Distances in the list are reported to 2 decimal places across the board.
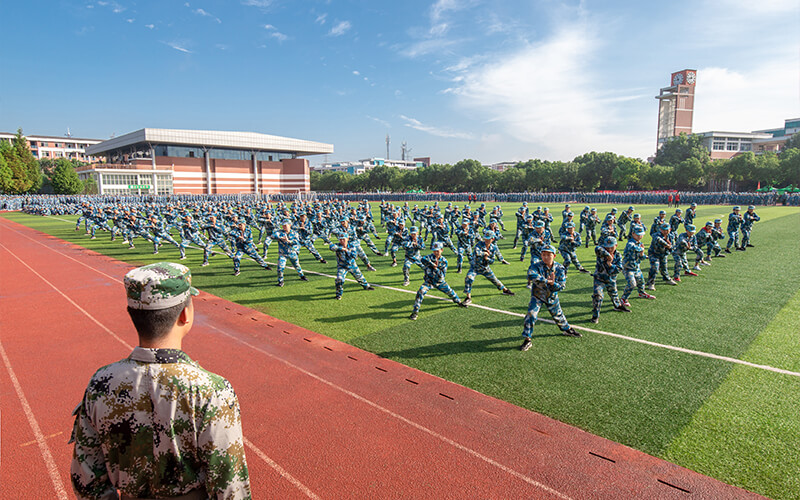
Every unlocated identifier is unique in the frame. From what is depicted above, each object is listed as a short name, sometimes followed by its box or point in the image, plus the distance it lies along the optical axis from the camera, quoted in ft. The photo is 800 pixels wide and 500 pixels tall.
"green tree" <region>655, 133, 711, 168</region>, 242.37
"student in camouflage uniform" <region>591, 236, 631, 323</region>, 30.71
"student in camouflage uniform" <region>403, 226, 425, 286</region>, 41.63
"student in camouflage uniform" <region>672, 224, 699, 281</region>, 43.62
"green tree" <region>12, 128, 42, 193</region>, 211.20
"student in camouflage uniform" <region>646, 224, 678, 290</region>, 39.68
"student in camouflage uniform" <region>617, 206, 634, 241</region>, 70.79
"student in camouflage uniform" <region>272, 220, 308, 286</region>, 44.78
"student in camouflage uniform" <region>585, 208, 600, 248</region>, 68.33
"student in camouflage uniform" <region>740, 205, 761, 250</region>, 62.39
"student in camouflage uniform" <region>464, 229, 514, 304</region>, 35.01
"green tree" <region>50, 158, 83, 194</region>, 213.46
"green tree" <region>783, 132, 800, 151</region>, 258.37
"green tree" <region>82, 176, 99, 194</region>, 232.32
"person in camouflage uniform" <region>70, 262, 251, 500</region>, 6.59
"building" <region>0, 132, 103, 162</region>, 354.33
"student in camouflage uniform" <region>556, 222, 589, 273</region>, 46.21
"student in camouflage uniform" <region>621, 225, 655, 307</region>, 34.09
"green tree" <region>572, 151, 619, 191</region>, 240.53
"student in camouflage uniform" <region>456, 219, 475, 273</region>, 51.45
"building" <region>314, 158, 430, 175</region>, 574.97
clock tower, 349.61
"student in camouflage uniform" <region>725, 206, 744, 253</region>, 60.34
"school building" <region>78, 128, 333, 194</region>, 230.68
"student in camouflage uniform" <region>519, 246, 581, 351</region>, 25.41
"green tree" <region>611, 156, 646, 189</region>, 227.81
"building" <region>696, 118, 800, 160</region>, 321.32
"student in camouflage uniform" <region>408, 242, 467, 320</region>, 32.45
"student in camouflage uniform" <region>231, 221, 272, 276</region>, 50.21
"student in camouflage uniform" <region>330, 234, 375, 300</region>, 38.34
